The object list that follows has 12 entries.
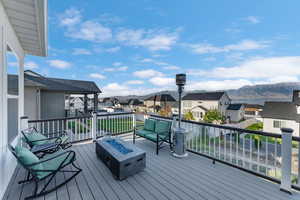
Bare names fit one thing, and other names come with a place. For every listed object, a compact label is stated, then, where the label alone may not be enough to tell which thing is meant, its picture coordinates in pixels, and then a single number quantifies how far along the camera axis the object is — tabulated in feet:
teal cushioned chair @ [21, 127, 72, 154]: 10.80
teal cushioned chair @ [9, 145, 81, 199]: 6.77
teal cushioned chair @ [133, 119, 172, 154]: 13.15
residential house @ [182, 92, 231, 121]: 95.14
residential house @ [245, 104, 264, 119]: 136.22
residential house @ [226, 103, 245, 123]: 101.61
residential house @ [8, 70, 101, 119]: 22.88
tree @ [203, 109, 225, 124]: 76.32
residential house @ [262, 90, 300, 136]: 53.62
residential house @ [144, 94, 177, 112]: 119.24
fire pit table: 8.41
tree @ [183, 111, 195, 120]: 77.61
